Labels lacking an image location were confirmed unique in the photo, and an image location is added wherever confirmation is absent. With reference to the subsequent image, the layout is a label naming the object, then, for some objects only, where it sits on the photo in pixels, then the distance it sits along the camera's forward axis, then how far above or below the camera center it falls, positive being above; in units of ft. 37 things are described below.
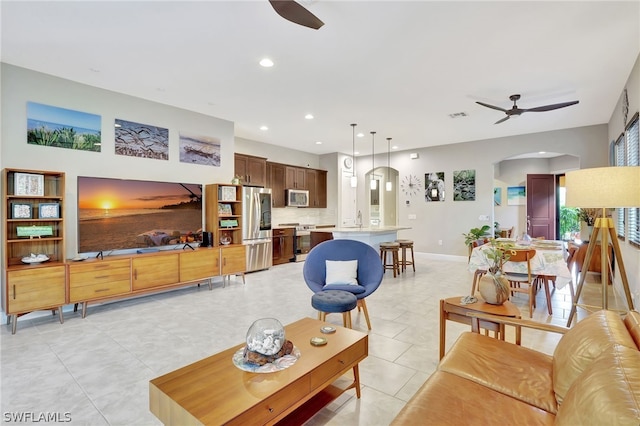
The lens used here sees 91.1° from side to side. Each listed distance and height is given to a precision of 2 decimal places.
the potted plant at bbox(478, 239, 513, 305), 7.68 -1.85
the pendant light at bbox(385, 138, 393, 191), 23.22 +4.68
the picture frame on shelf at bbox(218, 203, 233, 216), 17.81 +0.13
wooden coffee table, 4.46 -2.77
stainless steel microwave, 26.02 +1.14
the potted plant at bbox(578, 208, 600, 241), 21.09 -0.76
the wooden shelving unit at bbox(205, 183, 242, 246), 17.44 -0.04
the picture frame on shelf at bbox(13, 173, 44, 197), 11.45 +1.03
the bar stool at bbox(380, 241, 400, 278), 19.01 -2.39
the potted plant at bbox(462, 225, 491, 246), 23.79 -1.81
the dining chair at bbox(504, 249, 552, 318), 11.94 -2.68
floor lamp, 7.84 +0.47
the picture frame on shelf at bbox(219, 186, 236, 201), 17.85 +1.05
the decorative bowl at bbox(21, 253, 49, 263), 11.80 -1.76
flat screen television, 13.47 -0.10
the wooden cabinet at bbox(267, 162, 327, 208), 25.23 +2.52
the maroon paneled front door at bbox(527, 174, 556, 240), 29.37 +0.56
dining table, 12.41 -2.26
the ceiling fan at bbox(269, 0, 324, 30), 6.77 +4.52
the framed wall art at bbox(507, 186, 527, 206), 31.86 +1.52
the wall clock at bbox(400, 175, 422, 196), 28.07 +2.35
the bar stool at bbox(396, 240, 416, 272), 20.34 -2.34
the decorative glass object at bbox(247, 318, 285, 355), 5.61 -2.28
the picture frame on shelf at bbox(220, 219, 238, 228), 17.95 -0.68
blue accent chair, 11.01 -1.99
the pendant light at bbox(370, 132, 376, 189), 22.94 +5.41
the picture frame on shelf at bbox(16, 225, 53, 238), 11.66 -0.73
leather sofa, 3.20 -2.75
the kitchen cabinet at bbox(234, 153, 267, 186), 22.02 +3.08
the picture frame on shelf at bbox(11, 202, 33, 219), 11.49 +0.04
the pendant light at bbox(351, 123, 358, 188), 20.88 +5.37
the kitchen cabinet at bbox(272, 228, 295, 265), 23.80 -2.67
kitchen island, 18.24 -1.42
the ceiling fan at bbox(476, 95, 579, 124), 13.74 +4.57
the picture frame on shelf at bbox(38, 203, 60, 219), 12.05 +0.04
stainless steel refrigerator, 19.92 -1.05
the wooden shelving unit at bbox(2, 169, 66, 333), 11.03 -1.00
